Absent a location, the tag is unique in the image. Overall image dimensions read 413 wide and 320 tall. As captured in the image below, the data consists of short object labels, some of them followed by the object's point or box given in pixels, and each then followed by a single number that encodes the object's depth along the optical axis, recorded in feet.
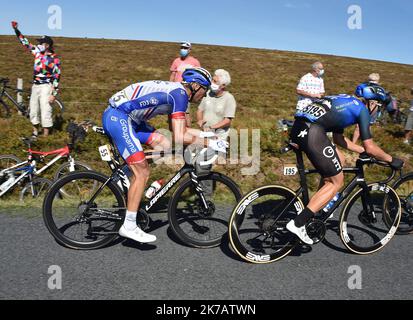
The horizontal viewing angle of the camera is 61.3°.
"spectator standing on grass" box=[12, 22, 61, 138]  25.31
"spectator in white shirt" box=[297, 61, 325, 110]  24.86
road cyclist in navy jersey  13.20
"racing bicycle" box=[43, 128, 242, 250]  13.71
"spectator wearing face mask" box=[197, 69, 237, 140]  19.84
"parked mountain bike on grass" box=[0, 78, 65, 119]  35.55
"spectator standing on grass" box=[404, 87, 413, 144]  31.31
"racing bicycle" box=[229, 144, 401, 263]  13.23
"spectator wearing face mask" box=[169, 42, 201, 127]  25.14
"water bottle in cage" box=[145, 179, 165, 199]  14.43
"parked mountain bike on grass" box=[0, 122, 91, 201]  19.77
